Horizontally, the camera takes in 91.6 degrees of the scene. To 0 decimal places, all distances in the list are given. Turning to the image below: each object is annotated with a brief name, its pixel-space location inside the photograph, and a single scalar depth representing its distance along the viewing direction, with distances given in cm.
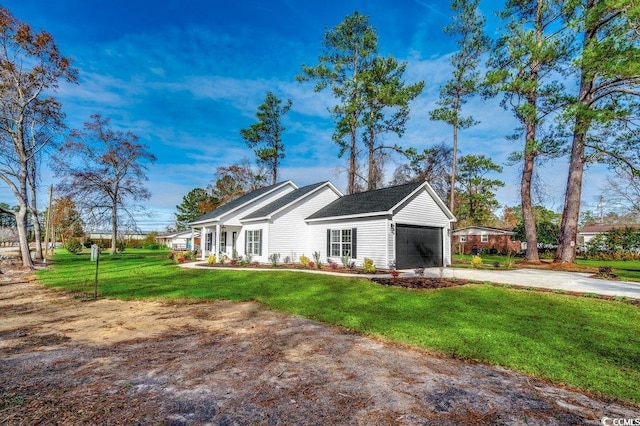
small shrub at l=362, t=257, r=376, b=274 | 1443
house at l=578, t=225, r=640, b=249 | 4374
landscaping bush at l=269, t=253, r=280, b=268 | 1753
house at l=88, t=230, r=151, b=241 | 3331
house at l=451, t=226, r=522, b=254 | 3622
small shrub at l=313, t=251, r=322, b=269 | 1627
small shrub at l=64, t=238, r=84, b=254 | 3634
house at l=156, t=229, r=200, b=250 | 5056
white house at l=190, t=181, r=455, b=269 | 1595
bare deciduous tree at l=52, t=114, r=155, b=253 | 3059
